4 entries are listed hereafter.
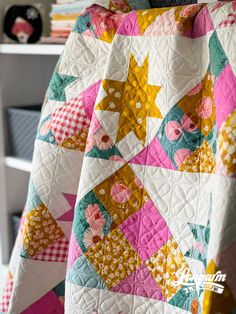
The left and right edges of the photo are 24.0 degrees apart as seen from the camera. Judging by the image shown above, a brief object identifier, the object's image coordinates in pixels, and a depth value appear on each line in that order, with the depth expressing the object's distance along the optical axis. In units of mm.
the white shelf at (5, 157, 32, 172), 1718
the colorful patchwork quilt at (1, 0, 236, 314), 907
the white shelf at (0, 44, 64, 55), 1508
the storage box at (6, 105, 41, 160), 1730
